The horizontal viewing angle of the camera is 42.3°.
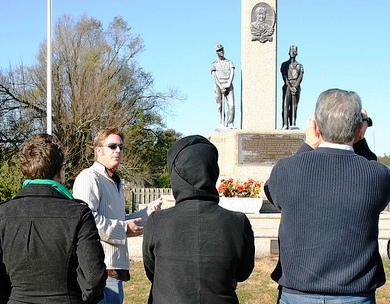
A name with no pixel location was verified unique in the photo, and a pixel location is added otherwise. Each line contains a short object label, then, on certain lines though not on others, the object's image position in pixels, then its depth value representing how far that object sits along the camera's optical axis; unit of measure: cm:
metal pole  1218
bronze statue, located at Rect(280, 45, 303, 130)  1149
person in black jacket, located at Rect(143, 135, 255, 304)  222
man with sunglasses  315
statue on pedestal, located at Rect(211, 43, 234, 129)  1164
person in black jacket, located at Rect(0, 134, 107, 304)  234
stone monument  1163
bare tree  2125
